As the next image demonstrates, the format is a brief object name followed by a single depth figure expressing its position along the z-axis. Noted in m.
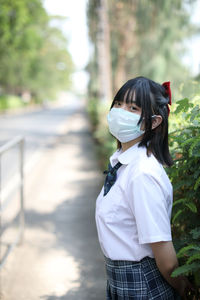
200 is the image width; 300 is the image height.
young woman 1.52
